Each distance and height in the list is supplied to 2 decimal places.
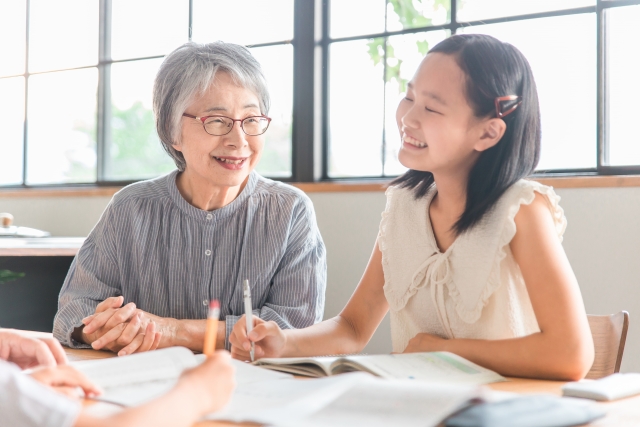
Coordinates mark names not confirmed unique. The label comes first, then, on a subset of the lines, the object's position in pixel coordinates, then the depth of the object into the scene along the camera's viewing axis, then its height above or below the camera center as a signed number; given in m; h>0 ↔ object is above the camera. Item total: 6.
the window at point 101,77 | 3.58 +0.88
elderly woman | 1.77 -0.01
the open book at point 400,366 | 1.04 -0.22
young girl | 1.28 -0.01
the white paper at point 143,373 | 0.91 -0.22
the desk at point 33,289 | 2.83 -0.28
